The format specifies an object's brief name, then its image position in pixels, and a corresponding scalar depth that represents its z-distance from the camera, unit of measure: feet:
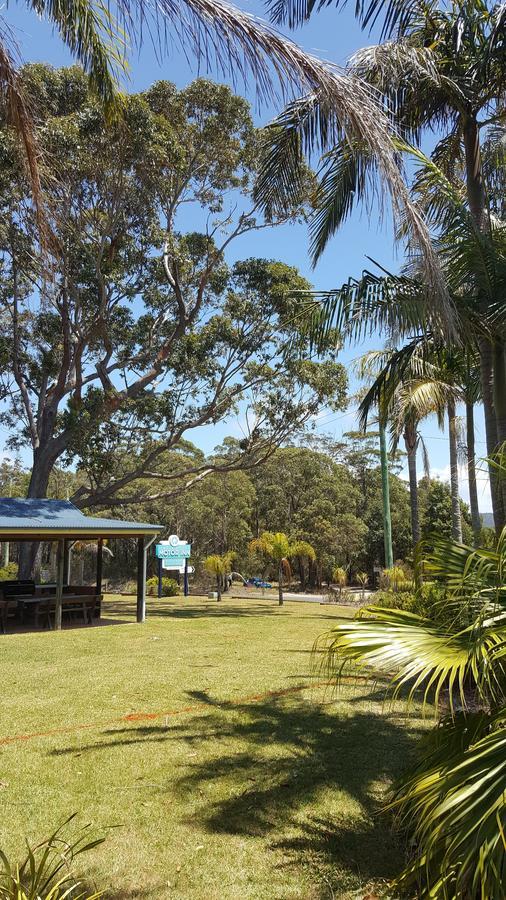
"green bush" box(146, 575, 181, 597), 88.69
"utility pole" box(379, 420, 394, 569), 66.90
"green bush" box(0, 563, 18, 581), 87.85
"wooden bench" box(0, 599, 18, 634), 45.59
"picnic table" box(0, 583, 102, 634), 47.22
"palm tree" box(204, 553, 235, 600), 74.04
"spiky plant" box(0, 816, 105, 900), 8.79
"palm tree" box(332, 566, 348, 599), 90.74
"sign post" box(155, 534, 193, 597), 81.92
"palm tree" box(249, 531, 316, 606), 70.59
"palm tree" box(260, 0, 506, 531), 19.40
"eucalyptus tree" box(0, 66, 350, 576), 54.90
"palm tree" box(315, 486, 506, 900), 7.29
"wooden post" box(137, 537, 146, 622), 52.01
